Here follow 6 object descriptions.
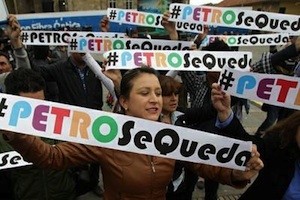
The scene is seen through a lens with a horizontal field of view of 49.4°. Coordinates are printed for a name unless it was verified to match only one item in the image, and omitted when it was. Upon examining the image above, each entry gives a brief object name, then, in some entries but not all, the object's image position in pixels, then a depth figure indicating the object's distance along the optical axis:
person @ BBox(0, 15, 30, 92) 2.78
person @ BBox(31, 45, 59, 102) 4.30
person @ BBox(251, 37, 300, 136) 2.81
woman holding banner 1.71
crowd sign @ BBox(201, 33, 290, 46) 4.04
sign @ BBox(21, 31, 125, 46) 3.71
